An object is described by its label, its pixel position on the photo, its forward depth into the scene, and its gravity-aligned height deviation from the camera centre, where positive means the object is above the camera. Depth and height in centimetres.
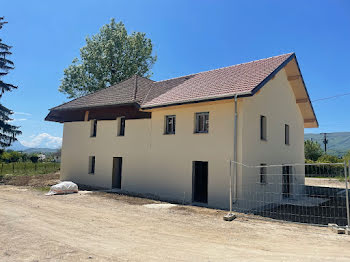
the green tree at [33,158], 4421 -92
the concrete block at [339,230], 740 -198
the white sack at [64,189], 1404 -194
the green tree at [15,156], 4392 -66
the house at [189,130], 1157 +149
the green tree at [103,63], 2956 +1075
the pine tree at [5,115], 2427 +366
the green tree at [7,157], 4047 -83
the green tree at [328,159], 3356 +29
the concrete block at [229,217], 885 -203
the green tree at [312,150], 4156 +176
